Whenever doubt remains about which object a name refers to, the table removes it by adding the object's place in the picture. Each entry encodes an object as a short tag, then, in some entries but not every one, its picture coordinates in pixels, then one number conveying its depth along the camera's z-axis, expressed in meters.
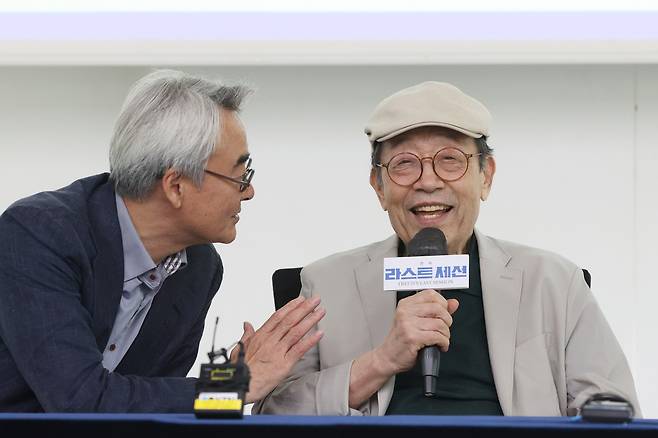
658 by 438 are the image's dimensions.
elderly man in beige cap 4.06
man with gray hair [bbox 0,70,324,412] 4.00
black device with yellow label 3.55
